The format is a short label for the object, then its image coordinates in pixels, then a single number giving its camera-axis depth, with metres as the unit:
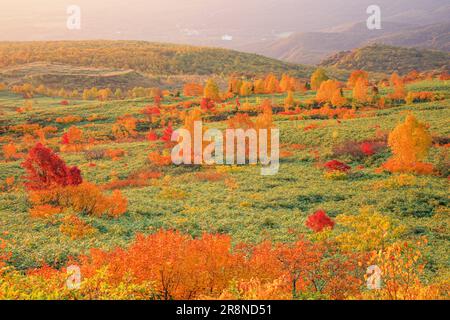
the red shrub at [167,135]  71.62
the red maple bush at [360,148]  56.78
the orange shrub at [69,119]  91.94
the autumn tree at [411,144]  46.06
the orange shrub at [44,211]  33.82
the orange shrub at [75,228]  29.77
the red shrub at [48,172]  38.41
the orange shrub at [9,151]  65.44
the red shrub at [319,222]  31.08
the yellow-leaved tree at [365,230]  27.73
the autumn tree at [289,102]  94.43
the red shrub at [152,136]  76.39
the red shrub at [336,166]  50.25
